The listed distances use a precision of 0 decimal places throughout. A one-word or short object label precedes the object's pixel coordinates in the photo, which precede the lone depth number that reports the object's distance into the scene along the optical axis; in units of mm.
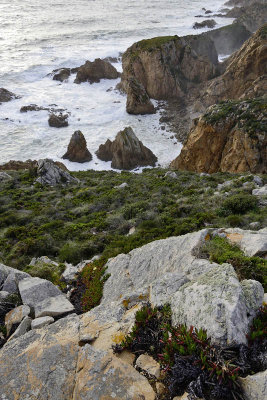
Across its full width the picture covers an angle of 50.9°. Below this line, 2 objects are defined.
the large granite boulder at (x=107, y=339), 4043
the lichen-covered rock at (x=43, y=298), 6432
